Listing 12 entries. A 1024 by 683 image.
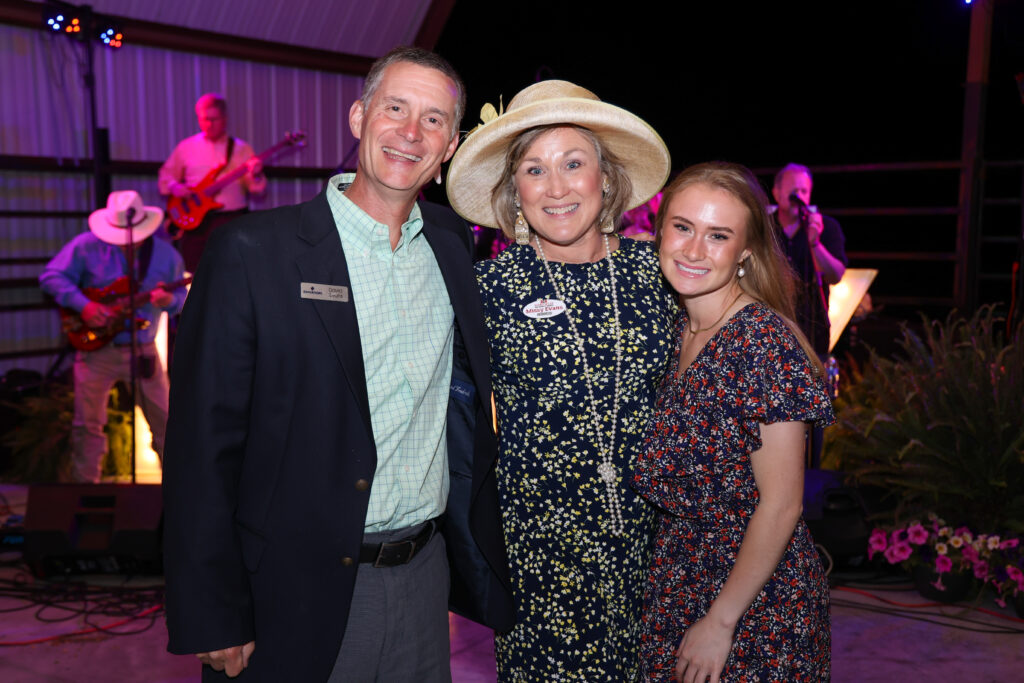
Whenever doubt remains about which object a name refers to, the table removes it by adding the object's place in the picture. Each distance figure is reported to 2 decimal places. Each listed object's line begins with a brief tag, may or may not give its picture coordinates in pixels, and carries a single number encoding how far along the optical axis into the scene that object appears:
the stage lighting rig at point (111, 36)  7.08
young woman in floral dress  1.88
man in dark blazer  1.65
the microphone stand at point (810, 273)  5.53
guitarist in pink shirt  7.66
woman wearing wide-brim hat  2.21
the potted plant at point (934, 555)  4.12
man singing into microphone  5.54
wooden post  7.80
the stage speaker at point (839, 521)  4.44
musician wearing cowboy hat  5.58
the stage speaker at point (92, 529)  4.51
